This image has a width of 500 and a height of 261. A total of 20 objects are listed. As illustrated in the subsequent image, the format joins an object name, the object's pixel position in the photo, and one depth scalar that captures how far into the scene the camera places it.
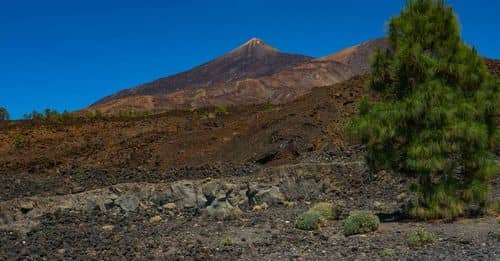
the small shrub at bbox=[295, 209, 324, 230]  14.59
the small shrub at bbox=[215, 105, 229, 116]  40.56
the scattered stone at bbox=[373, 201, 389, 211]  17.53
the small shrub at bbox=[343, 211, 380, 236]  13.34
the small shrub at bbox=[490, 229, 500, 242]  11.48
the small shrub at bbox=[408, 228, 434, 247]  11.50
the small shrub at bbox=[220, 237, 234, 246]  13.64
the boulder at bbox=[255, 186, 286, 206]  21.55
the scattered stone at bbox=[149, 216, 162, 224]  19.23
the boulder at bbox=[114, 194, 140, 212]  22.45
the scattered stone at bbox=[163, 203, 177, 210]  21.81
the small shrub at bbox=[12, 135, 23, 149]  35.12
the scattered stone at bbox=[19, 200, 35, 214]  21.36
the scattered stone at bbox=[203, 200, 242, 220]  18.79
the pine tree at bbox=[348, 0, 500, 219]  13.96
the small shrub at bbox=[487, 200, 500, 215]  14.41
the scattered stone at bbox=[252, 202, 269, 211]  20.51
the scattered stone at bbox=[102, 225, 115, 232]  17.54
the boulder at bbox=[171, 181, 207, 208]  22.45
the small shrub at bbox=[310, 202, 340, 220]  15.91
